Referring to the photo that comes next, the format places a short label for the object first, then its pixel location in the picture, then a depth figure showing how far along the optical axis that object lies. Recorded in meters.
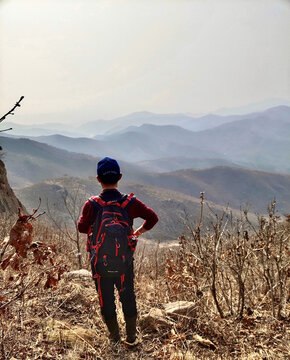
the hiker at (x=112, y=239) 2.23
